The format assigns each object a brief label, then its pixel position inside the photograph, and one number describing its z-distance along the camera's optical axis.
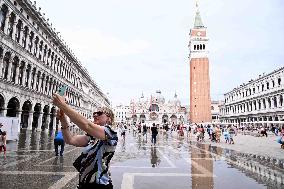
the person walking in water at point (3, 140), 8.96
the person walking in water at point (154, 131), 16.21
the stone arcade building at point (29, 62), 18.68
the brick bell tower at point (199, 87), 59.68
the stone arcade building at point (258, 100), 42.61
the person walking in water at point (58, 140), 9.42
